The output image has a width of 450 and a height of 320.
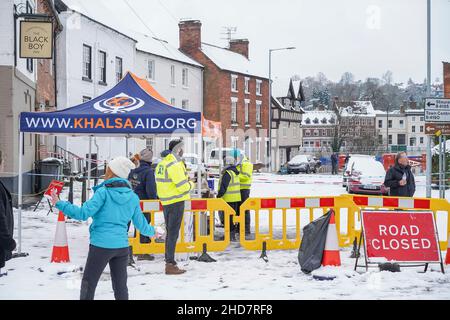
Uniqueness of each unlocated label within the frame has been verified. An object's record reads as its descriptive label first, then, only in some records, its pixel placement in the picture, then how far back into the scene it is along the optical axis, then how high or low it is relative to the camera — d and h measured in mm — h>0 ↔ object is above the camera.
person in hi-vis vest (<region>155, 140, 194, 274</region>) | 8555 -786
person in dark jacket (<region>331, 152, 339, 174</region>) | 44591 -1317
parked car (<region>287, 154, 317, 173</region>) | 46000 -1559
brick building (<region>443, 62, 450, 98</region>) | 31275 +3925
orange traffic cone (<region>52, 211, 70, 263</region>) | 9188 -1622
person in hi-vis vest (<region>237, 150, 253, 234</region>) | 11898 -691
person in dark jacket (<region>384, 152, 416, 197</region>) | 10898 -624
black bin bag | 8562 -1541
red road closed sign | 8477 -1408
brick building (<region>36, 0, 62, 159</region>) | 21656 +2636
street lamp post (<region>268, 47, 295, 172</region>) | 42359 +7330
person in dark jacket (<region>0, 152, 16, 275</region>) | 5867 -865
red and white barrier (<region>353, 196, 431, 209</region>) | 9669 -998
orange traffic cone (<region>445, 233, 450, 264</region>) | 9242 -1831
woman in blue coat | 5535 -777
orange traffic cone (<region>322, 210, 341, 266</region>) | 8570 -1586
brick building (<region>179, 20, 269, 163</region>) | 46719 +5094
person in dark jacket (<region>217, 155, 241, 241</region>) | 11398 -781
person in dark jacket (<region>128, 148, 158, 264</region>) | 9938 -555
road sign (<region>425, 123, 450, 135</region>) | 15531 +509
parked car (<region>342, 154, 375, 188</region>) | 24331 -888
